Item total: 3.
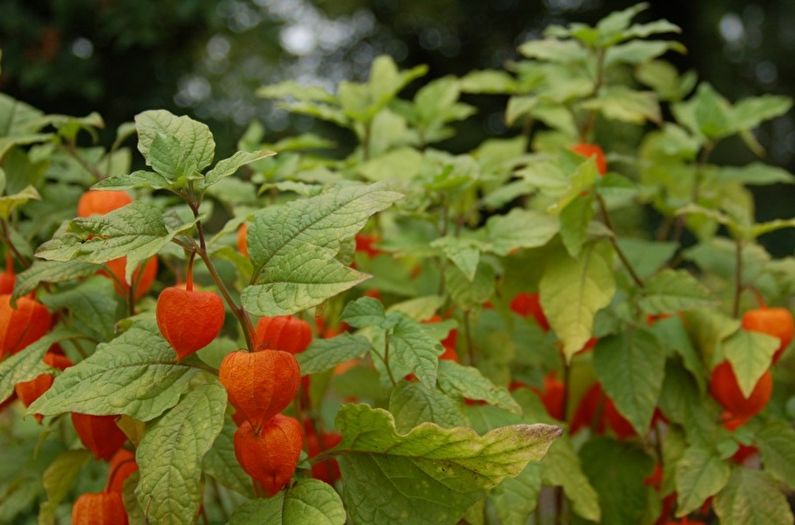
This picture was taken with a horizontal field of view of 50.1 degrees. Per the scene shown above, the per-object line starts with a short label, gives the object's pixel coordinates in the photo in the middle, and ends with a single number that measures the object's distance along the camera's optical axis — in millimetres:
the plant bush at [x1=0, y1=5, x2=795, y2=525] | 606
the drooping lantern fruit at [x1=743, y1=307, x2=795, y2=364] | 925
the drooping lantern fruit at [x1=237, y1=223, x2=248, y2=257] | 802
